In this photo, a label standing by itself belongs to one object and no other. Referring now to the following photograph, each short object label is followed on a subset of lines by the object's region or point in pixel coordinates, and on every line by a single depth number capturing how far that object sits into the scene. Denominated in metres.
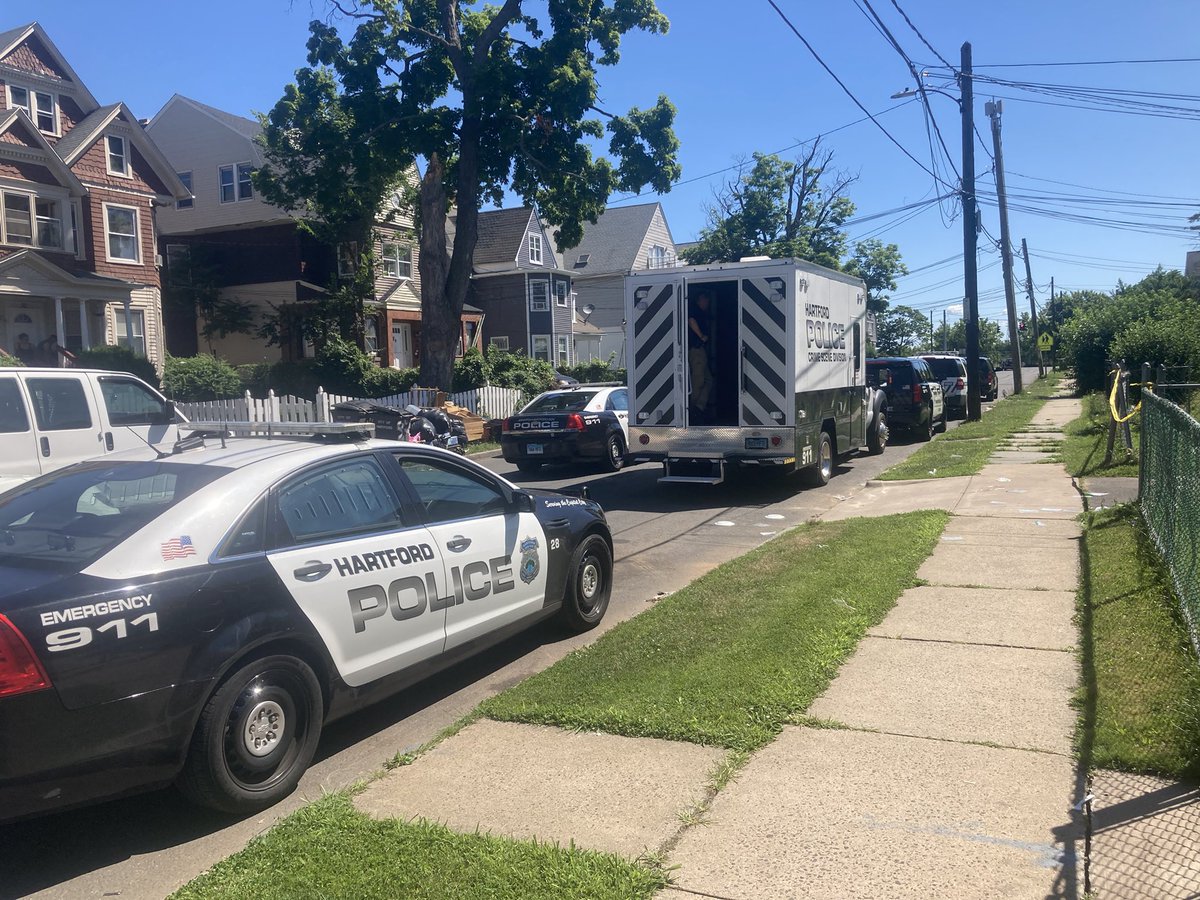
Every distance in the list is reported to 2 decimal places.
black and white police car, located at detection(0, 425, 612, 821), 3.47
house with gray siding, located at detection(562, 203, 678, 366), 55.19
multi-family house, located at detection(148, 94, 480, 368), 34.84
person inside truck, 13.35
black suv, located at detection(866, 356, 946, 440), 20.77
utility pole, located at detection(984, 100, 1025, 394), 34.78
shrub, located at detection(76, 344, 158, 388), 24.45
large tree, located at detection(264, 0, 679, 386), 24.31
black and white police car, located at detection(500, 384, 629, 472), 15.55
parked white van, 8.56
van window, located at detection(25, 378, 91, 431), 8.83
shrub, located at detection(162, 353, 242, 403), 25.17
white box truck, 12.69
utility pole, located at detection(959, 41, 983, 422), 24.64
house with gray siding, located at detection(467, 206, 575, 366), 45.66
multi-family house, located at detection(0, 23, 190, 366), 26.44
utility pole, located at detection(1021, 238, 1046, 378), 62.36
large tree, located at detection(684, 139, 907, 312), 48.56
